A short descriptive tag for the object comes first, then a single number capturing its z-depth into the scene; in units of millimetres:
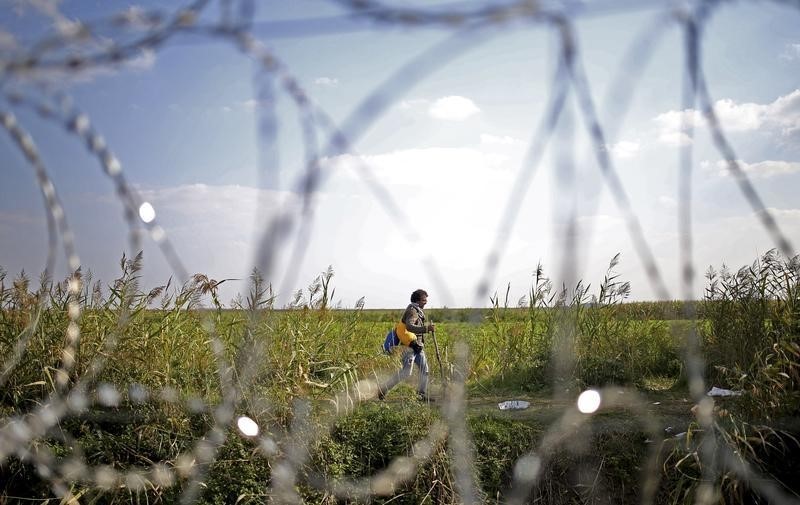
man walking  6555
